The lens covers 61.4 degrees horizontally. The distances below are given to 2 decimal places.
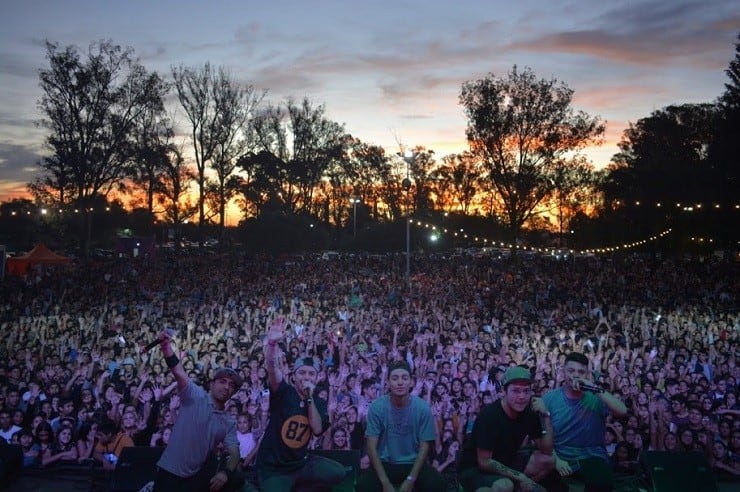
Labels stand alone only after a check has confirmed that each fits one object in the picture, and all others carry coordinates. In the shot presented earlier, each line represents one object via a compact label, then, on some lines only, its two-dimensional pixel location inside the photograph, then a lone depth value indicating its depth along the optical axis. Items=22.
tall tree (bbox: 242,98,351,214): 43.06
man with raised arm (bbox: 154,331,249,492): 4.78
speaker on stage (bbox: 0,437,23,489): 7.10
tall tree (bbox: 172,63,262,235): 36.59
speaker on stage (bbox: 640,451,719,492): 6.02
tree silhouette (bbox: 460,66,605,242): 30.05
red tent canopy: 29.83
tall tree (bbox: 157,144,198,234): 36.66
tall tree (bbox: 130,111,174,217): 34.12
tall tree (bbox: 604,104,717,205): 35.28
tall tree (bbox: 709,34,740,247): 28.95
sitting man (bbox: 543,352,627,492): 4.98
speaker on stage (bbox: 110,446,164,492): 6.16
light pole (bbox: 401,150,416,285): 22.19
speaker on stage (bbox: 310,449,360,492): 6.12
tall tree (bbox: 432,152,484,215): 48.31
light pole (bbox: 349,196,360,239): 47.98
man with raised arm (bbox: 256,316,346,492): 4.84
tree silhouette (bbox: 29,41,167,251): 30.64
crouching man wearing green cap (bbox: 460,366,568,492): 4.52
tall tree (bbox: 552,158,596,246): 30.98
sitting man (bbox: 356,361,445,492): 4.84
